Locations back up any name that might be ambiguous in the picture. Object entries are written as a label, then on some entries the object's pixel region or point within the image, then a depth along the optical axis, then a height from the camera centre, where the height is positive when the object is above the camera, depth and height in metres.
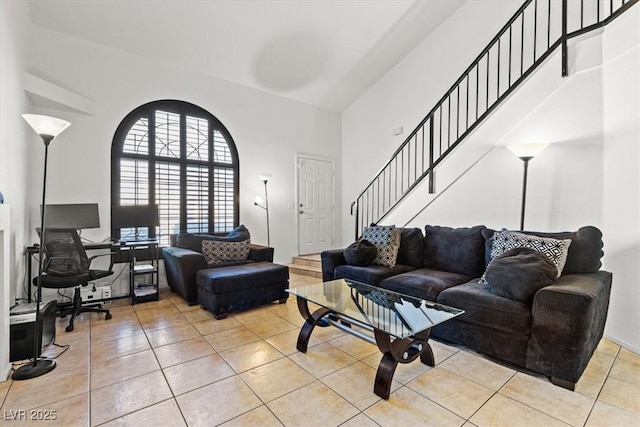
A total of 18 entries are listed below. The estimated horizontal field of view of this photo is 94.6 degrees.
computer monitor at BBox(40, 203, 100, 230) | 3.25 -0.06
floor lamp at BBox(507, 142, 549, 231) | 2.86 +0.61
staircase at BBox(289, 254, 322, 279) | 4.83 -0.96
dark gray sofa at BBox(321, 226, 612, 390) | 1.83 -0.67
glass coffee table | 1.80 -0.72
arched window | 4.07 +0.65
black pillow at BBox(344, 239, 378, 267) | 3.44 -0.49
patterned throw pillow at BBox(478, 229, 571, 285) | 2.31 -0.27
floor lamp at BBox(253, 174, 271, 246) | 5.13 +0.21
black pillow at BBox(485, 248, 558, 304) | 2.03 -0.44
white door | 5.88 +0.14
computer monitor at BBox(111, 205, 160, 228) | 3.74 -0.06
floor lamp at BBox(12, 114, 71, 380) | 1.99 -0.81
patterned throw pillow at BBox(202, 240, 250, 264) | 3.85 -0.53
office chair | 2.80 -0.52
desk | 3.10 -0.52
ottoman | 3.05 -0.83
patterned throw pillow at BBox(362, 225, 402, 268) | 3.45 -0.38
